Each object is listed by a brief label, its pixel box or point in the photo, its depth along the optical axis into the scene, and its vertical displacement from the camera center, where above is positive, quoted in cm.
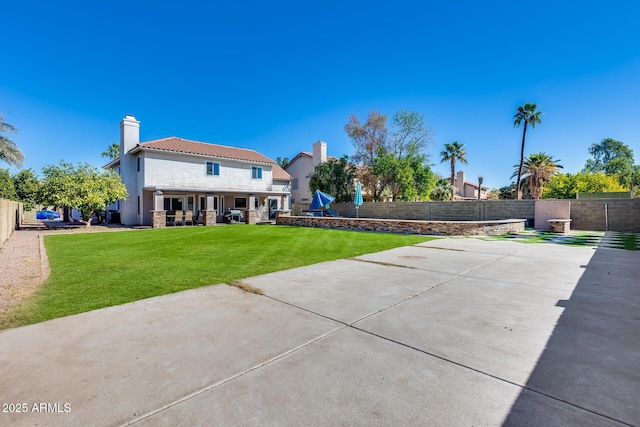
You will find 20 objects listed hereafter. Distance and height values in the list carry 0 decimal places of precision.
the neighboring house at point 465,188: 5518 +398
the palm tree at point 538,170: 3691 +481
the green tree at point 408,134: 2967 +750
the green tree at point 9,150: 1745 +352
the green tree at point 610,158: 5334 +1039
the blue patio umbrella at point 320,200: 2166 +58
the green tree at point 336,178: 2888 +291
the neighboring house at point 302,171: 3253 +455
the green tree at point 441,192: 3931 +216
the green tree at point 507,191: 5485 +320
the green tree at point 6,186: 2806 +207
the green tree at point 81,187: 1661 +120
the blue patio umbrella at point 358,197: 2017 +74
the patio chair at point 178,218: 2067 -73
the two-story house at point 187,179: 2116 +227
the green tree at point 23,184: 3117 +256
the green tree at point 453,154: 4075 +764
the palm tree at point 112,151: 4491 +873
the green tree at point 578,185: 3009 +248
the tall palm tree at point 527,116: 3200 +1019
